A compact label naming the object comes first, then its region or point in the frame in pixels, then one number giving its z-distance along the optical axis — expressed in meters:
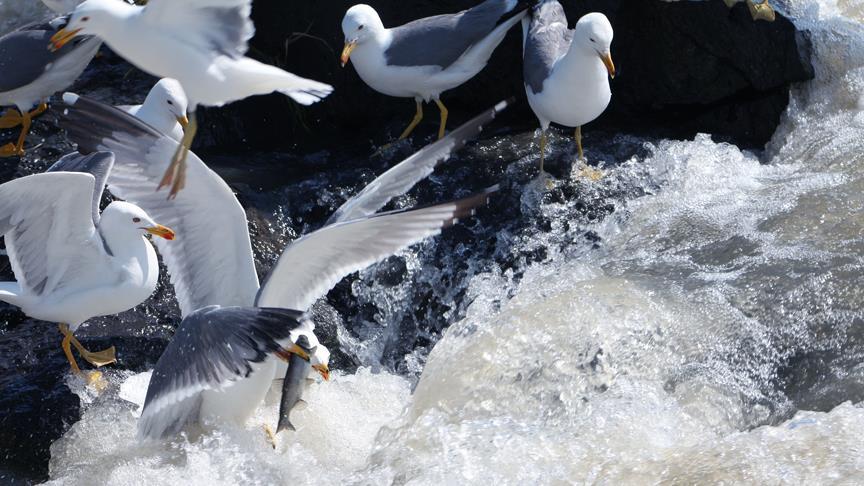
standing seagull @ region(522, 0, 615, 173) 10.75
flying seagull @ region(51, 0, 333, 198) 8.18
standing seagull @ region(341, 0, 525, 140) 11.70
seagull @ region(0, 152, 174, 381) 8.94
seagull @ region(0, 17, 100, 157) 11.72
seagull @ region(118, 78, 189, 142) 10.81
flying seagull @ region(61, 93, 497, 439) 8.30
